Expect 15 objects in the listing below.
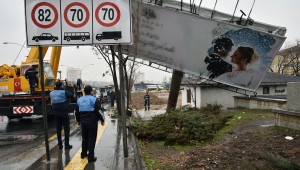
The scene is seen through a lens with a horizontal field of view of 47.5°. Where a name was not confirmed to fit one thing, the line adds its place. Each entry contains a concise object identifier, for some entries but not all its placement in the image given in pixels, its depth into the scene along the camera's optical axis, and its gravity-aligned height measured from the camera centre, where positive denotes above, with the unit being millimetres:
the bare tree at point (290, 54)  62744 +5215
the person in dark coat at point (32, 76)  15789 +291
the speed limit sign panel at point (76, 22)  7797 +1378
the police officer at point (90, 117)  7676 -792
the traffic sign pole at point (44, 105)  7801 -521
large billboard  12477 +1380
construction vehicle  15797 -278
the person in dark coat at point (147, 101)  30945 -1777
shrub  9578 -1432
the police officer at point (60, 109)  9117 -720
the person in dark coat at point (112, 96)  30180 -1266
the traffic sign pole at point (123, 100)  8132 -450
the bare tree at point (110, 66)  19728 +1041
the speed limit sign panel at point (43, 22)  7730 +1371
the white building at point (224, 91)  29688 -852
